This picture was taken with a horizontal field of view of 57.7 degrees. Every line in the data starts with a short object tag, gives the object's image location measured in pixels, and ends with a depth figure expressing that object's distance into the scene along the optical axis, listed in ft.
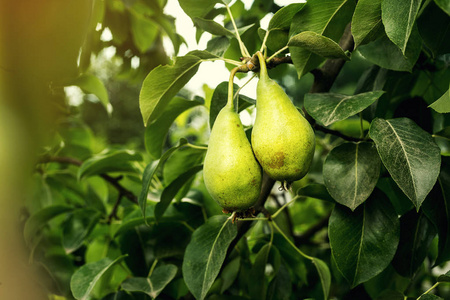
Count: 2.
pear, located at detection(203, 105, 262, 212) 1.65
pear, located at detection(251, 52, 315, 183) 1.63
